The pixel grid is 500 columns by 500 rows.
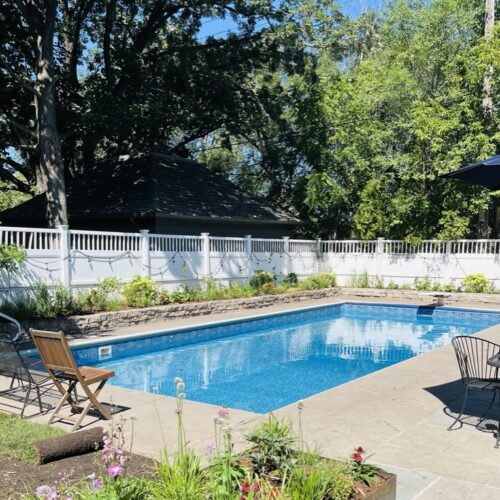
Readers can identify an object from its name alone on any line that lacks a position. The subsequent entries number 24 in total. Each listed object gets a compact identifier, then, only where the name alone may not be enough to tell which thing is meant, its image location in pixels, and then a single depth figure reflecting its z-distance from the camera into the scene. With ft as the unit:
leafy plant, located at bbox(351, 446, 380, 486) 10.50
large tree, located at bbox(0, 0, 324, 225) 61.57
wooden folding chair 17.24
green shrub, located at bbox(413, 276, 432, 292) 62.80
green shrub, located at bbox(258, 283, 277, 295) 56.80
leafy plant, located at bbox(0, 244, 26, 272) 35.09
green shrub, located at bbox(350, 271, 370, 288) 66.90
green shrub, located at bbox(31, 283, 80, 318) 36.50
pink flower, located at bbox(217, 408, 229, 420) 9.93
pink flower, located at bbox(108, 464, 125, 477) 8.52
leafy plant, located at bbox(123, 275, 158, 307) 43.86
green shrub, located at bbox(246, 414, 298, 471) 10.81
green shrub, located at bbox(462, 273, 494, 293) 58.49
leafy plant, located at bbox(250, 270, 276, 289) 57.77
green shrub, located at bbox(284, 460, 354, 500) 9.31
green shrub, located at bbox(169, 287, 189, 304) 46.93
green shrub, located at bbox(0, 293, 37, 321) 35.24
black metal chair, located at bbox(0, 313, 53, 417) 18.90
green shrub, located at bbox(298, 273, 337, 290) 63.10
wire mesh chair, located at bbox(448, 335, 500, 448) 16.75
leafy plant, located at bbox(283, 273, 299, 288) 63.62
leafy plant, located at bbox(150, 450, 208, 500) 9.24
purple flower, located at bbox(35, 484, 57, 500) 7.64
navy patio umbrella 17.97
